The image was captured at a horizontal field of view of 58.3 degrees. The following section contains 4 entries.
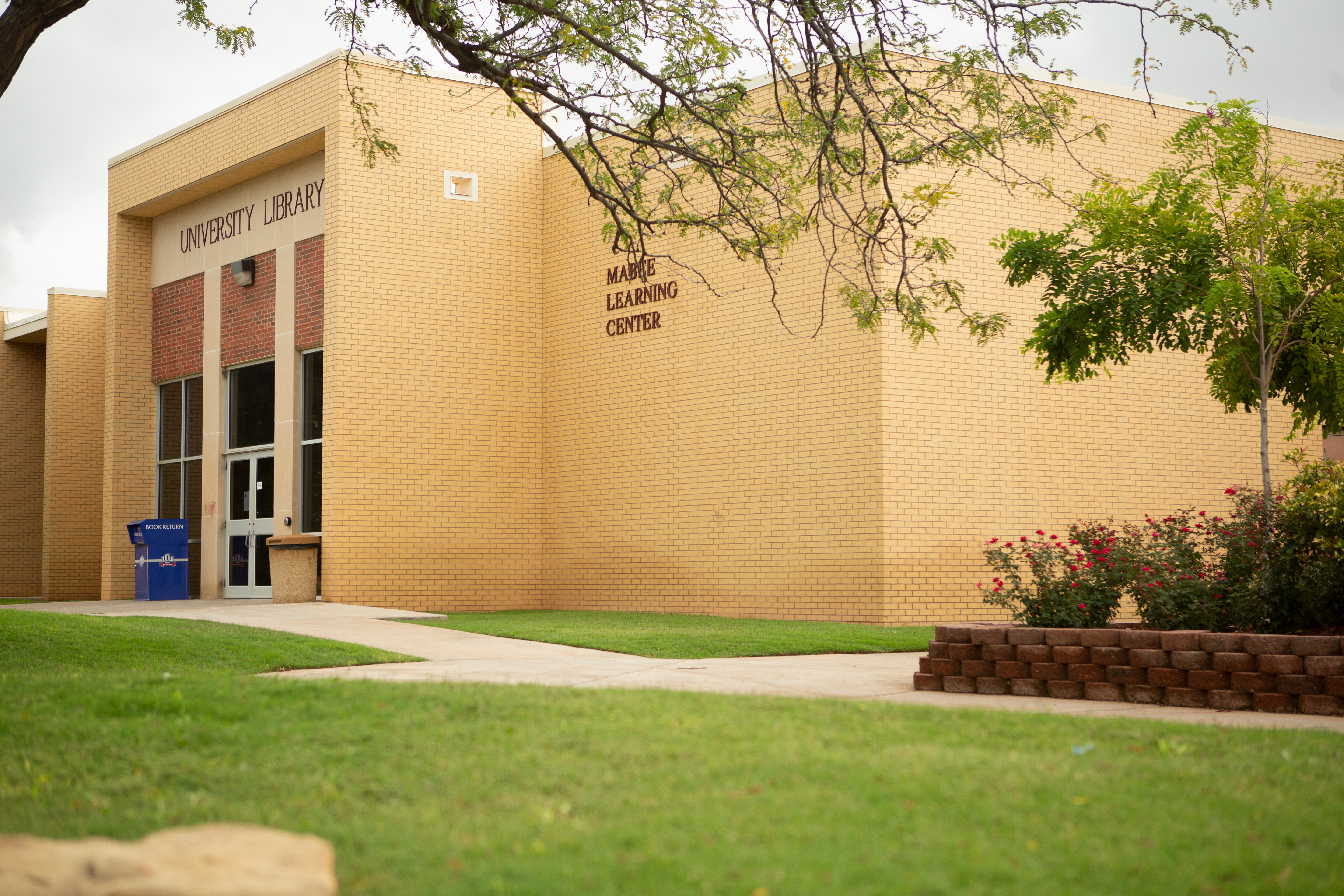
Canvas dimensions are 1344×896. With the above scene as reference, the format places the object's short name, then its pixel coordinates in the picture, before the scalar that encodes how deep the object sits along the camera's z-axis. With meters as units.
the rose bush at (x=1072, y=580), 9.48
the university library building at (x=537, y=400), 16.38
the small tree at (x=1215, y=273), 10.45
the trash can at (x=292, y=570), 18.36
